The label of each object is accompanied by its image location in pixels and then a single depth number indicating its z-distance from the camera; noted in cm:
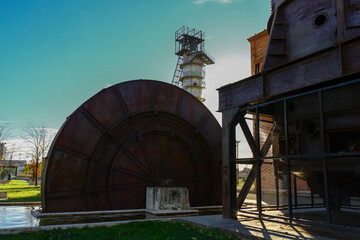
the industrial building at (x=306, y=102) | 713
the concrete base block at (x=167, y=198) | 1074
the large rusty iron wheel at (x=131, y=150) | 1093
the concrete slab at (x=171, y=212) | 1037
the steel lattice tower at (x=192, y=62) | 4888
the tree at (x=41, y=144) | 3525
